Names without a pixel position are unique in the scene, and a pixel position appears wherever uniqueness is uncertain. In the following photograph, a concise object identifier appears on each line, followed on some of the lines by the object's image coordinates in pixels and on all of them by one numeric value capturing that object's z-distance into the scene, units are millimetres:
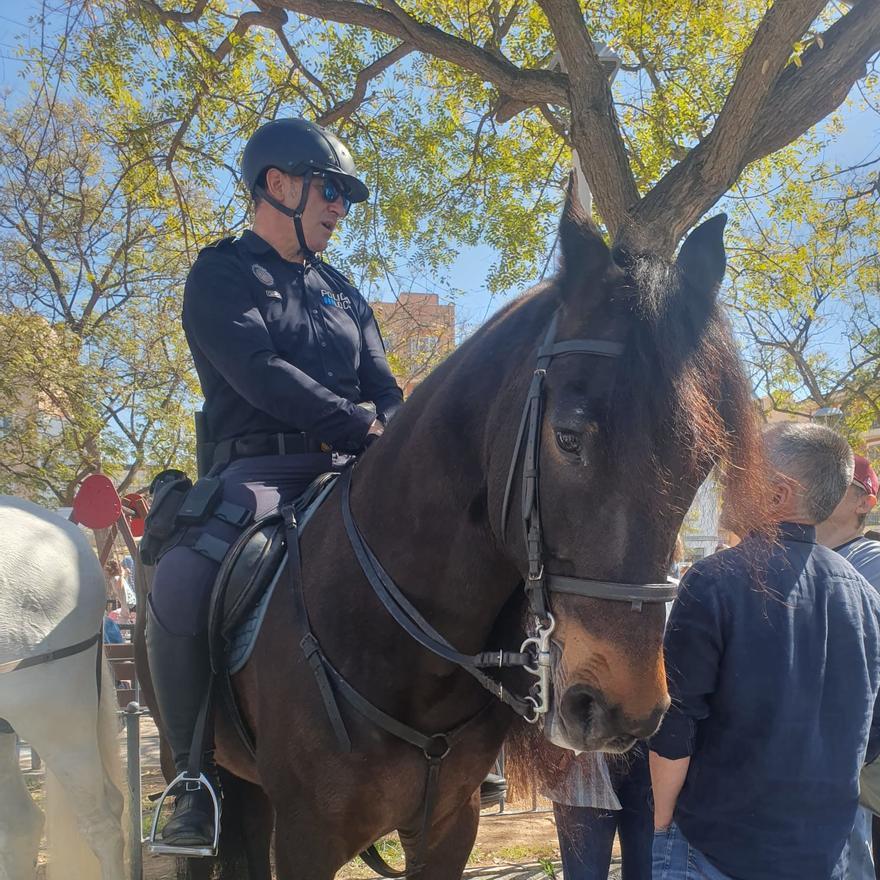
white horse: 3561
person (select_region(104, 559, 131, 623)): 10531
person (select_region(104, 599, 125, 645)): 9148
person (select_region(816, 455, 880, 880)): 3652
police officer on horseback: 2359
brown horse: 1545
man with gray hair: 2057
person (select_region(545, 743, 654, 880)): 2857
